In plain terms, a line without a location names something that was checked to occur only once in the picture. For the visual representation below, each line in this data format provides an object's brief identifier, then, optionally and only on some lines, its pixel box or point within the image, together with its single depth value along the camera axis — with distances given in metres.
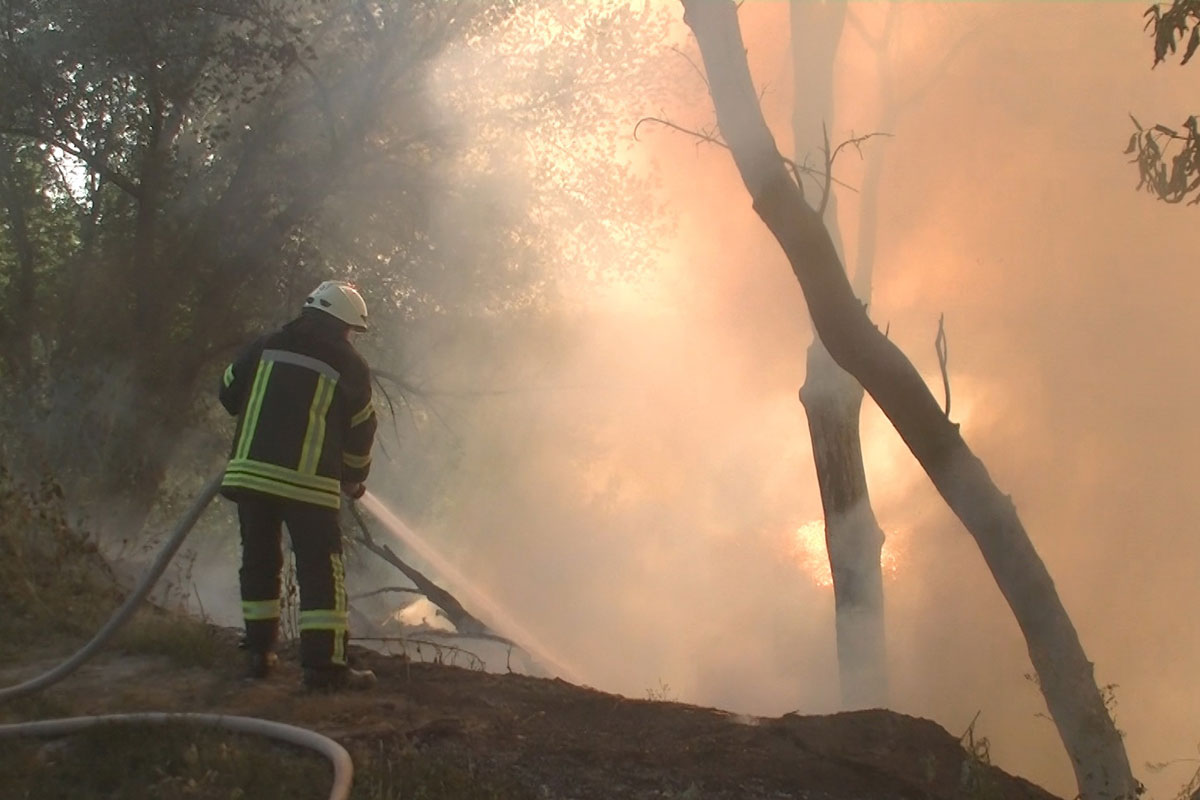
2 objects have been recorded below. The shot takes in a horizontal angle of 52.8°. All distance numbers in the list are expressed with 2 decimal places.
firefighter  4.72
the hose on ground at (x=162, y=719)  3.67
